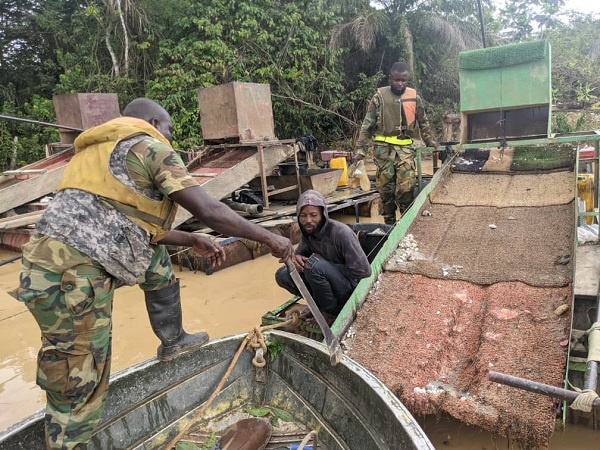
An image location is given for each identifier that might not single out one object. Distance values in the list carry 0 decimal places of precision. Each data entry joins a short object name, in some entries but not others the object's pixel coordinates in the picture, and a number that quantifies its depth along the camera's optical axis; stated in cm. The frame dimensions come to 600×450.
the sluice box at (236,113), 666
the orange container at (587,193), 468
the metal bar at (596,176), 419
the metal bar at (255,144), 659
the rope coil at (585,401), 156
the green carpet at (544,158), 558
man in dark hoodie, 315
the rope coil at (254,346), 255
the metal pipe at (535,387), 156
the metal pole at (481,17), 664
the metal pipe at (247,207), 643
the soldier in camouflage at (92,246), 188
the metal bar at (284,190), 688
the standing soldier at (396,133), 549
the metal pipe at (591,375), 170
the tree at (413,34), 1314
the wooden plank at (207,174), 619
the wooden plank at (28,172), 723
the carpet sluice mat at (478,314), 235
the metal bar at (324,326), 233
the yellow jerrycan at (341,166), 852
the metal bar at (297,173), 716
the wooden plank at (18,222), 597
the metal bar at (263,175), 654
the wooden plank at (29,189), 666
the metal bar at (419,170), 558
